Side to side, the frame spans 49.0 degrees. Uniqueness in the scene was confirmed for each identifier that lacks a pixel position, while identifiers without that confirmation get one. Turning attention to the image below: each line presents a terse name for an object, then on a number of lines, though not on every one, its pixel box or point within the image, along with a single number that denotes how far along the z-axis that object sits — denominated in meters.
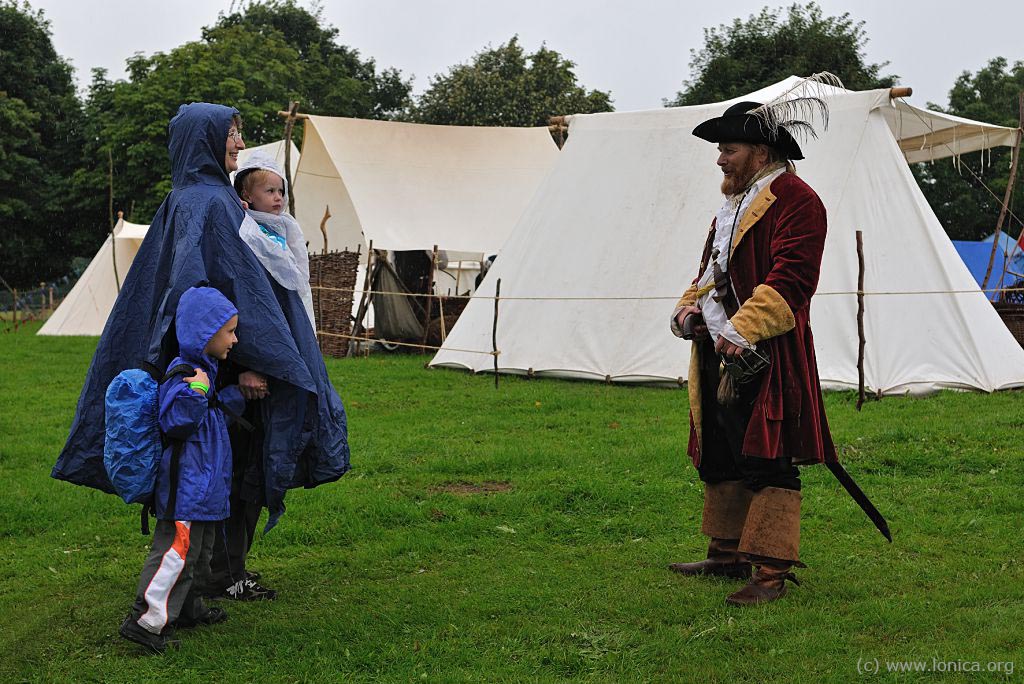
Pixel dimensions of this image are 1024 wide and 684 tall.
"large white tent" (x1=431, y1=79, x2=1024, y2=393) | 8.70
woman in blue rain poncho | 3.42
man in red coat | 3.63
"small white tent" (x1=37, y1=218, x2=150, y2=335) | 18.31
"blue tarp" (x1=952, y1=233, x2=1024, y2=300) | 21.88
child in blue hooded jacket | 3.21
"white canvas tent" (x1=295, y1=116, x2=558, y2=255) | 15.66
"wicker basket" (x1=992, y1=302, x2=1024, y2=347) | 10.15
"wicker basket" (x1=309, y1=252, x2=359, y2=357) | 13.21
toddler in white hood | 3.65
